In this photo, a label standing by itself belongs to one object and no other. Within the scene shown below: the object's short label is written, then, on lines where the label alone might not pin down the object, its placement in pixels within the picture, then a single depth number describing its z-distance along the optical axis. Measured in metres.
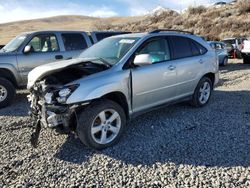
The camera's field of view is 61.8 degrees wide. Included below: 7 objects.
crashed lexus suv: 3.02
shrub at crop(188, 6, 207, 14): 26.09
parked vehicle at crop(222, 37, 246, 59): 11.92
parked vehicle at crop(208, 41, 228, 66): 10.45
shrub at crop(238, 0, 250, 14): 22.09
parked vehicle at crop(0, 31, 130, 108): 5.23
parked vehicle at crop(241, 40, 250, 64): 10.53
